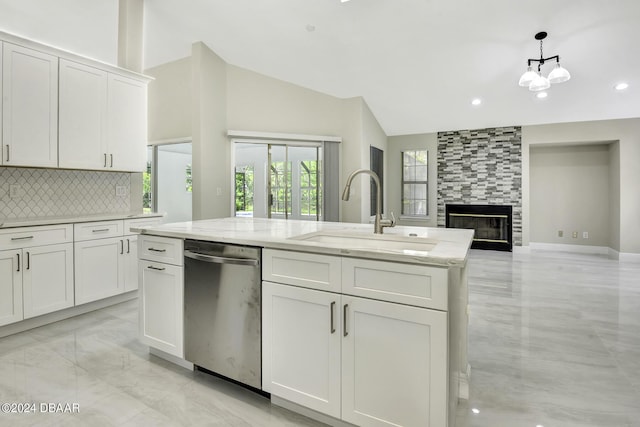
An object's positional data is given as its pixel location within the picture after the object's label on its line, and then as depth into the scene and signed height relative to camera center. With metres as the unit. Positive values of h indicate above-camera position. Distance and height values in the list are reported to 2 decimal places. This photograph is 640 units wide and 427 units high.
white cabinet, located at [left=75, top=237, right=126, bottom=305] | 3.07 -0.54
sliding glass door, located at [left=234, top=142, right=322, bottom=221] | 5.76 +0.59
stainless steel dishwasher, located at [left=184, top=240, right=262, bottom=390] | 1.78 -0.55
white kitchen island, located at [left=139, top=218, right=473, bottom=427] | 1.32 -0.49
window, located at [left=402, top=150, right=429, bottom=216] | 7.28 +0.72
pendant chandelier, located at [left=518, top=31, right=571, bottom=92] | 3.60 +1.55
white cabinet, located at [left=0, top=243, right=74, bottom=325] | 2.60 -0.57
